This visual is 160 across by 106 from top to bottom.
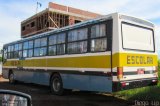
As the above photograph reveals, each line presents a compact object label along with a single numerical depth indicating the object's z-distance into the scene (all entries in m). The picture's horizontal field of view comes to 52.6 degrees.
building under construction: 27.18
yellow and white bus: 5.64
